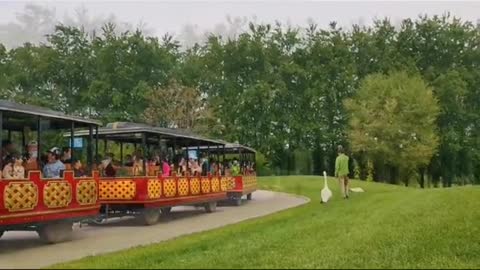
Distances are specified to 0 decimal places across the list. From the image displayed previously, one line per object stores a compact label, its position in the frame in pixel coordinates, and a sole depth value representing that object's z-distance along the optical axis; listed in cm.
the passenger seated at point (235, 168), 3019
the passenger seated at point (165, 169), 1952
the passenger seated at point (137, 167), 1842
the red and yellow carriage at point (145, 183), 1766
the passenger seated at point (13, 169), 1268
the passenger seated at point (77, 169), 1521
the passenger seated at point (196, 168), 2314
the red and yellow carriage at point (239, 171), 2791
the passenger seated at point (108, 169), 1817
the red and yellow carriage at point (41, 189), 1260
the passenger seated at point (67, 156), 1509
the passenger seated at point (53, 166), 1430
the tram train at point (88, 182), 1303
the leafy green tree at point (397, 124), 4894
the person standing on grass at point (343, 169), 2353
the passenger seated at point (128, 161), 1891
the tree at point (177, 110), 5153
